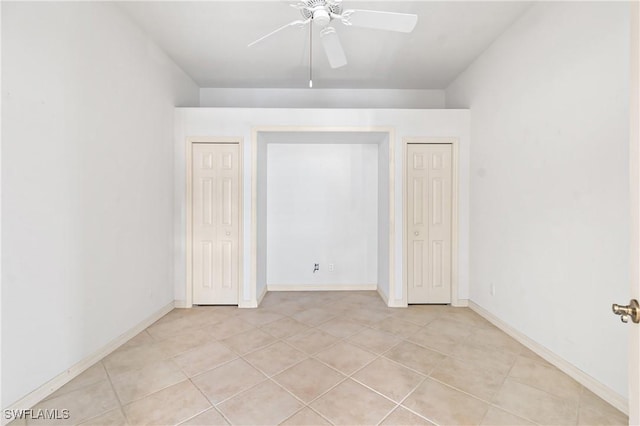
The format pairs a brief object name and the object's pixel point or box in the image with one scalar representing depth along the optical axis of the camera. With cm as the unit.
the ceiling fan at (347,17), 182
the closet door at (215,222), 342
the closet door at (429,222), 349
